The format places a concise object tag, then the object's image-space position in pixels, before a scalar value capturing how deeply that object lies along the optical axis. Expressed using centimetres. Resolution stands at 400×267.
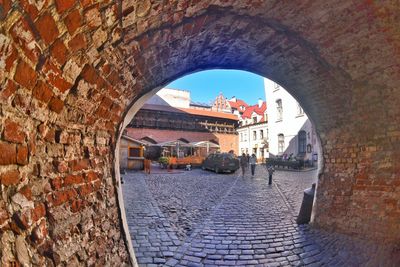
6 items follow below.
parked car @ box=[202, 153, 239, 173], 1998
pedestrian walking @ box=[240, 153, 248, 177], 1764
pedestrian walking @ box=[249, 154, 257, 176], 1759
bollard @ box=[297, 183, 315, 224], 579
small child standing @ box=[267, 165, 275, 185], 1249
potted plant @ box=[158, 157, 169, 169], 2385
